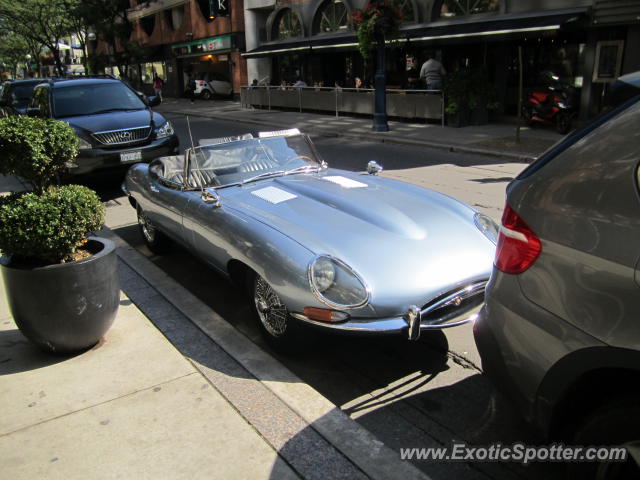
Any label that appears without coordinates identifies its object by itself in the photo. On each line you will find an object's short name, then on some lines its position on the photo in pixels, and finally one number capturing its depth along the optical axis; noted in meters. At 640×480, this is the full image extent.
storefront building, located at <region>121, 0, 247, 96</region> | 32.75
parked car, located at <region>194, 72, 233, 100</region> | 34.06
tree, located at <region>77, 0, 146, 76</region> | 36.31
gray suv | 1.90
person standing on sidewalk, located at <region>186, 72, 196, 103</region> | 34.63
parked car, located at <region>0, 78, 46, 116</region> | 15.12
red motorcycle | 14.06
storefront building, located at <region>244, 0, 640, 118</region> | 14.36
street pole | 15.61
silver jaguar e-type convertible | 3.32
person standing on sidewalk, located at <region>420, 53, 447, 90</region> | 16.87
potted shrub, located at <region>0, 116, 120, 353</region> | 3.45
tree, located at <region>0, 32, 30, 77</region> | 50.22
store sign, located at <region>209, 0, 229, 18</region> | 31.75
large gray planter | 3.48
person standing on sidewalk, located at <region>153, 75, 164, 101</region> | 36.75
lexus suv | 9.02
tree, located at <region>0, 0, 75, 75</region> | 33.94
